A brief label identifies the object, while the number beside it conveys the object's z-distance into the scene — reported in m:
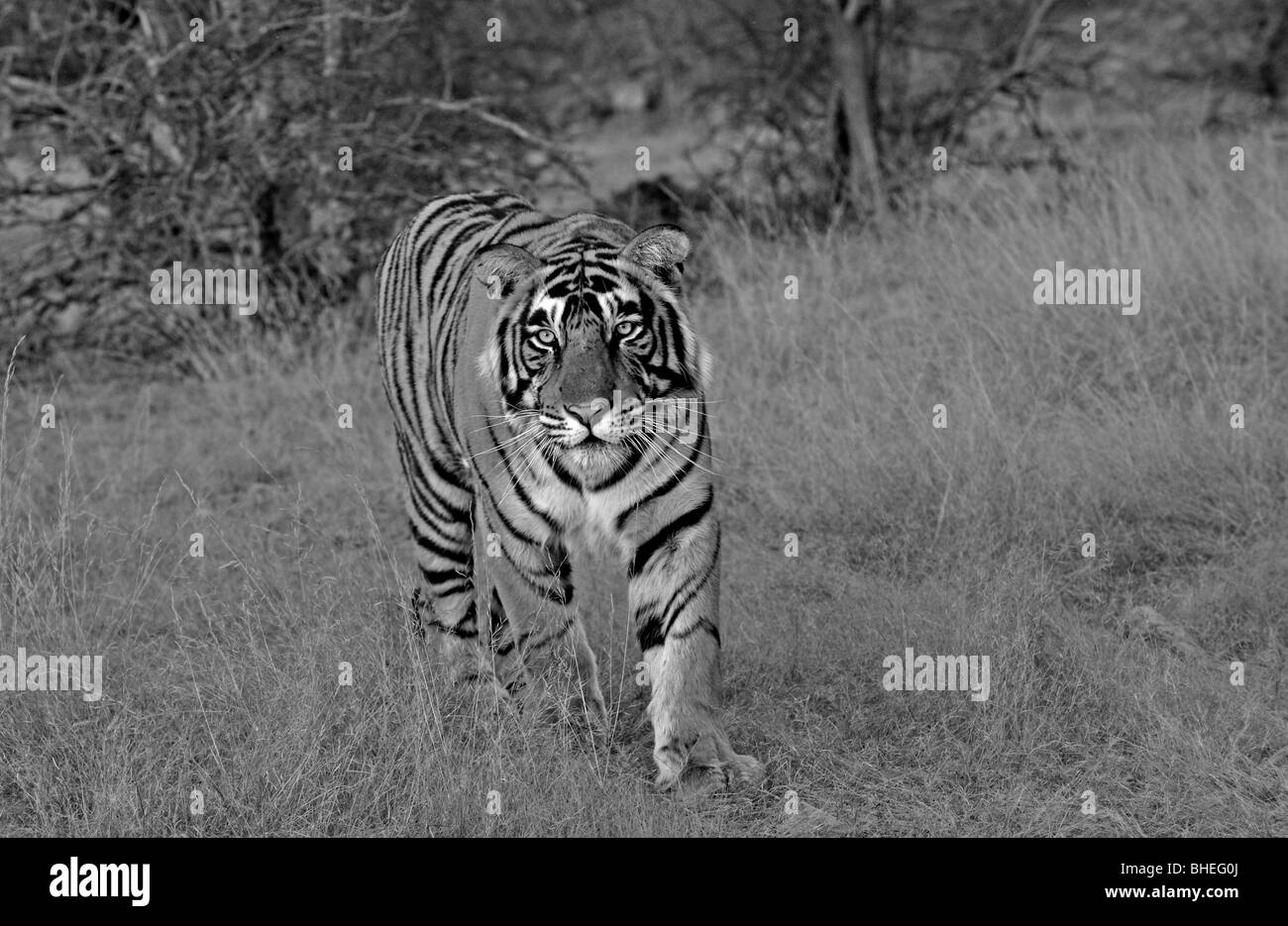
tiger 8.35
